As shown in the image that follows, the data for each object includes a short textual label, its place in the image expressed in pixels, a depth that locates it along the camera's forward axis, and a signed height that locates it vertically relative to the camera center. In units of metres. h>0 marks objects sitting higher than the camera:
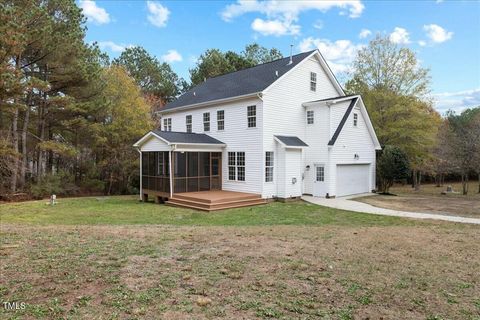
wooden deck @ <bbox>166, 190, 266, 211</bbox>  14.34 -1.52
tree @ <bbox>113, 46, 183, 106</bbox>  37.75 +11.59
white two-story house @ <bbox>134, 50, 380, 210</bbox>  16.66 +1.43
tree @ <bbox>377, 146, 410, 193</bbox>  19.30 +0.12
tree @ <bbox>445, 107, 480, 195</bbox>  20.00 +1.03
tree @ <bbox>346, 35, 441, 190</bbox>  23.36 +5.38
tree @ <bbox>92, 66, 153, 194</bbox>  23.00 +2.77
